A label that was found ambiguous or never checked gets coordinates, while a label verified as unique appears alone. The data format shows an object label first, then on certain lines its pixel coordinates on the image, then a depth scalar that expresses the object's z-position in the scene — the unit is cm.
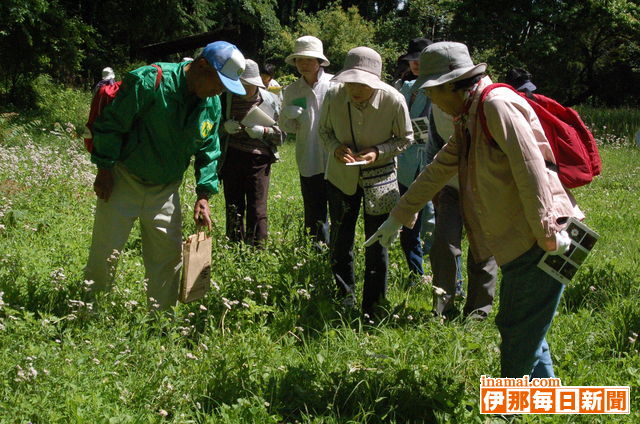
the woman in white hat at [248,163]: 570
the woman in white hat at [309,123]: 561
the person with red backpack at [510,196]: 272
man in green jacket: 375
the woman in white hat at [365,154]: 438
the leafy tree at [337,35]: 2483
